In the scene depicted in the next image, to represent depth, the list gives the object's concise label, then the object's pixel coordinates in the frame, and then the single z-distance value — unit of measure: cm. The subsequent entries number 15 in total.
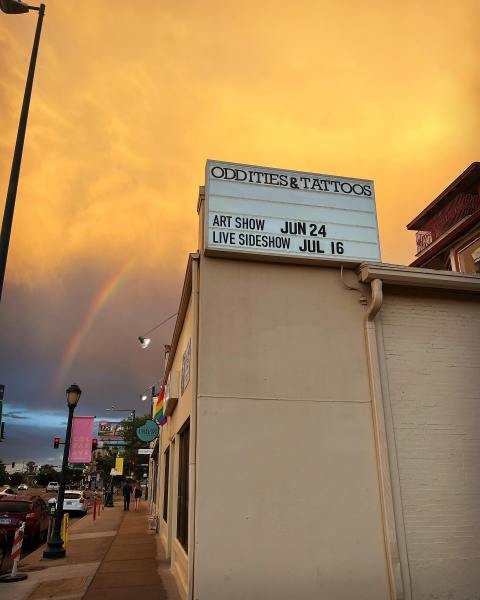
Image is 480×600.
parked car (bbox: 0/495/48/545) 1489
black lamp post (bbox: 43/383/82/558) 1288
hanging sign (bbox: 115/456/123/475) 3785
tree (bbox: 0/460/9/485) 10498
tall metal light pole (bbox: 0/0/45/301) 748
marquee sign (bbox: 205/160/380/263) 850
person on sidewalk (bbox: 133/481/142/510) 3468
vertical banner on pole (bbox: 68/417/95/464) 1605
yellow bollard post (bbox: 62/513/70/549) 1391
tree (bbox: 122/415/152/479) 6127
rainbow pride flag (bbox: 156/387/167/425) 1545
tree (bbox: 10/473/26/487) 11116
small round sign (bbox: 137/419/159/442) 1830
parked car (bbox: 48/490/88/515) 2808
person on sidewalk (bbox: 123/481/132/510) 3225
